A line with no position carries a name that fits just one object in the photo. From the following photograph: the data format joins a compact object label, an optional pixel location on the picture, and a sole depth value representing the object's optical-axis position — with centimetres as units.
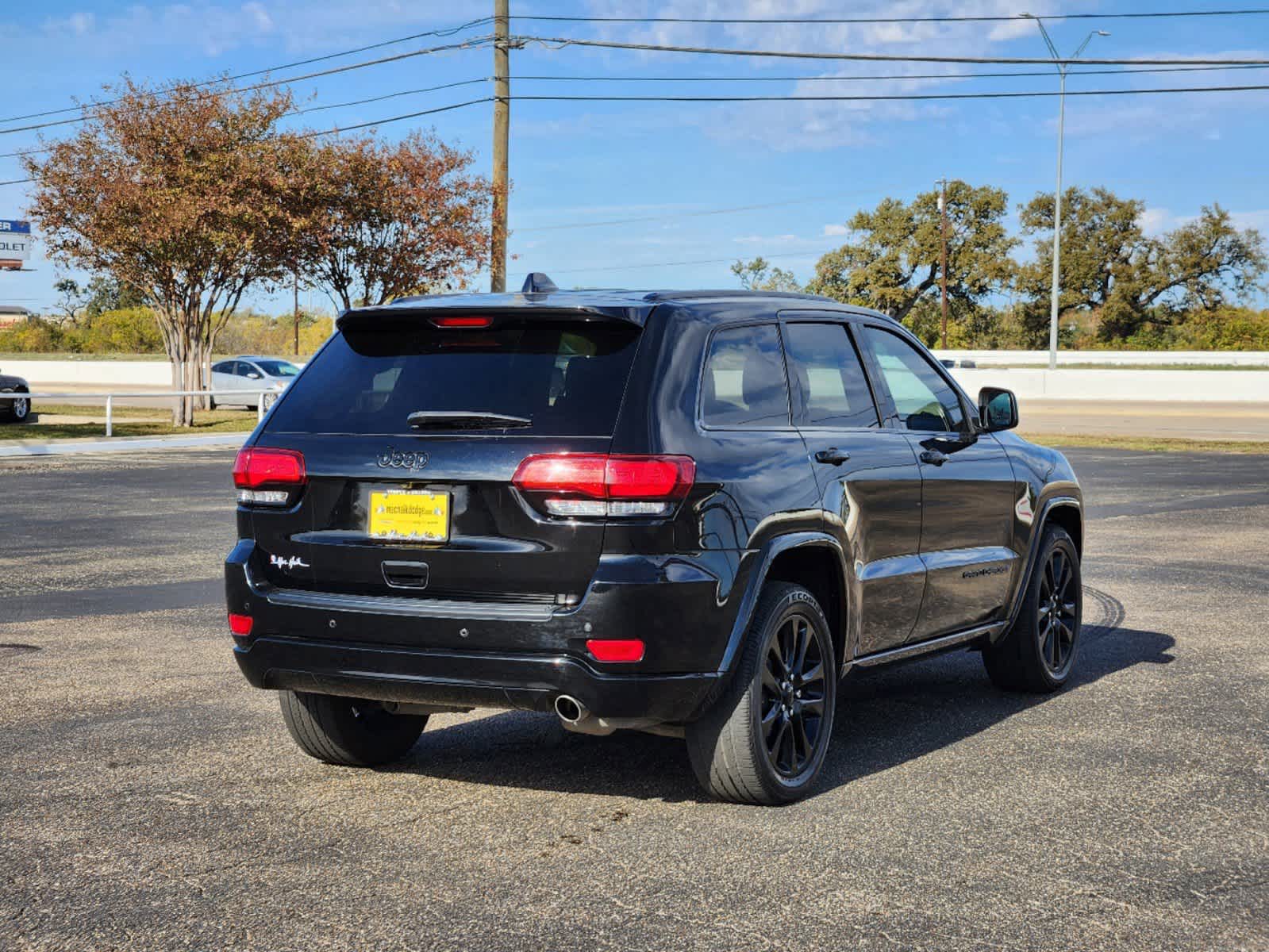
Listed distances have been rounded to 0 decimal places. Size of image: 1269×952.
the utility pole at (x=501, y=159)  3155
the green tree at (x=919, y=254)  8831
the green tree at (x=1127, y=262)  8800
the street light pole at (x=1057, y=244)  5362
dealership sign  6856
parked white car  4544
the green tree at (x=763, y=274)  10338
